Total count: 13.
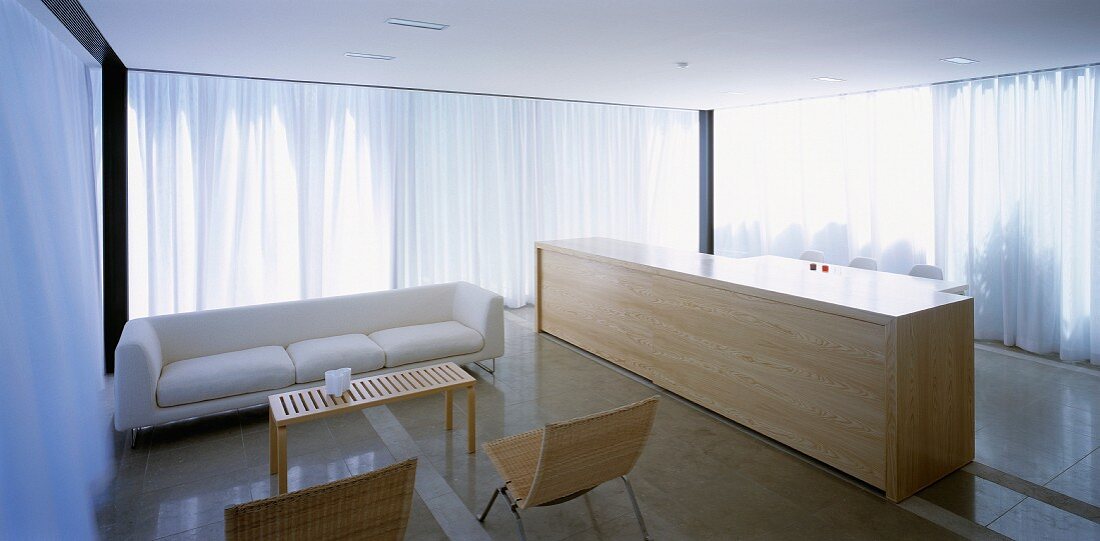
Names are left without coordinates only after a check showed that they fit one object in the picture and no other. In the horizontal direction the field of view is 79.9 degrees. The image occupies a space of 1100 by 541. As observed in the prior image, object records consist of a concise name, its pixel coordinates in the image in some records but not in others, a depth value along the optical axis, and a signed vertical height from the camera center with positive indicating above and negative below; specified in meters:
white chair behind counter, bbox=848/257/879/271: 5.88 -0.15
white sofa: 3.94 -0.66
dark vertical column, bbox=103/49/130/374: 5.22 +0.37
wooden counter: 3.23 -0.61
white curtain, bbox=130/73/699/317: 5.83 +0.72
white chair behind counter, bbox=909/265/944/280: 5.33 -0.21
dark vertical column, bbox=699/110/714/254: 9.20 +0.94
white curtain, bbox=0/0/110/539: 2.55 -0.22
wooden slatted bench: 3.38 -0.81
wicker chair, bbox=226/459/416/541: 1.94 -0.81
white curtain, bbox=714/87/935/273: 6.69 +0.79
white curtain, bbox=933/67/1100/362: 5.52 +0.37
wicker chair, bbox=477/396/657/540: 2.51 -0.84
